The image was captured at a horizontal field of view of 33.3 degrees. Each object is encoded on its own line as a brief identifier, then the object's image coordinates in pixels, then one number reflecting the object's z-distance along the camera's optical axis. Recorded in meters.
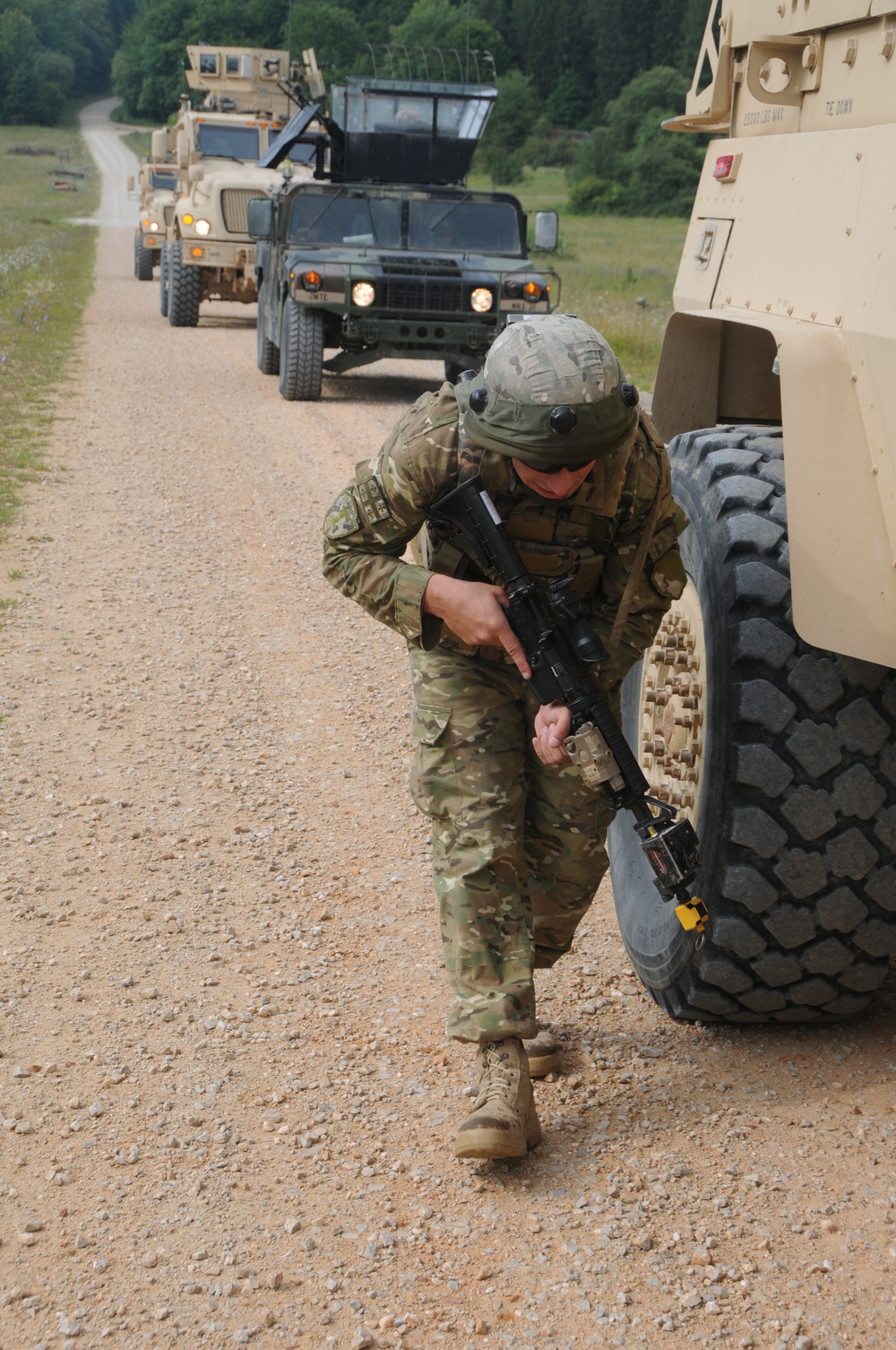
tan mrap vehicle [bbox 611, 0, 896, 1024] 2.34
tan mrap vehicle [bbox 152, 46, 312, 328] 16.00
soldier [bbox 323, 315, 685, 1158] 2.51
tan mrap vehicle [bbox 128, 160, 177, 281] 20.42
